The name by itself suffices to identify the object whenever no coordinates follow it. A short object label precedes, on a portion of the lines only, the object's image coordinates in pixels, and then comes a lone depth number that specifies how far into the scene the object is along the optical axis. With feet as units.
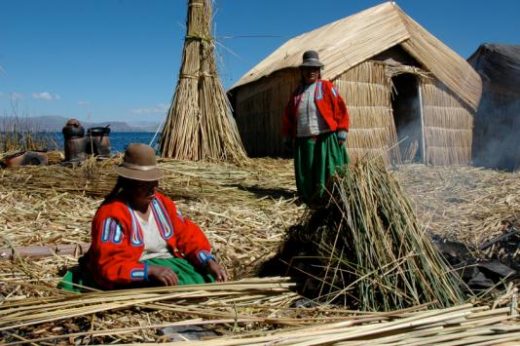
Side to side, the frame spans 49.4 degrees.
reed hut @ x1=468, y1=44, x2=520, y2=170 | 29.94
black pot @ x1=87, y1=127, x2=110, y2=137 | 22.63
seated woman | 7.92
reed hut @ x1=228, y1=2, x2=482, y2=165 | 27.63
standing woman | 15.76
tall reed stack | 24.41
